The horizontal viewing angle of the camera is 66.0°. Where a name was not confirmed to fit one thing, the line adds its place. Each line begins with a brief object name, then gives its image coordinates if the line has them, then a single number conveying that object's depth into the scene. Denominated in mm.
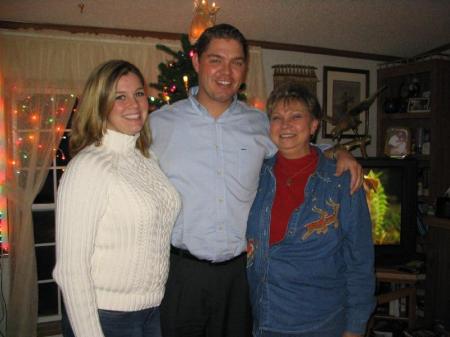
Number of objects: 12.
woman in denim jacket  1414
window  3080
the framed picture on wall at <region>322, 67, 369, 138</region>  3902
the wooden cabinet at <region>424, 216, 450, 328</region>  3100
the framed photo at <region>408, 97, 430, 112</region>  3594
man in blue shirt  1658
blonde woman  1112
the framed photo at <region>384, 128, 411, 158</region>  3701
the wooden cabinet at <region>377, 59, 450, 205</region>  3492
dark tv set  3133
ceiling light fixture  2127
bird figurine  3172
